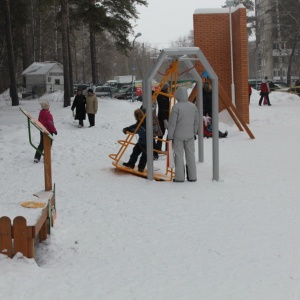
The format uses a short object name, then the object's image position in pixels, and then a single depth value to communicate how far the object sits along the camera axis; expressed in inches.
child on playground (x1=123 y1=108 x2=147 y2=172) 405.7
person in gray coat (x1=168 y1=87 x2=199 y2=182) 369.1
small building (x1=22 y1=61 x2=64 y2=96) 1748.3
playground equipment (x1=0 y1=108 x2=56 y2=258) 202.1
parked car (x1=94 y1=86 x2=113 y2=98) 1460.4
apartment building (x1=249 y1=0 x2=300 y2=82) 2025.1
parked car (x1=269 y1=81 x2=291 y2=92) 1414.9
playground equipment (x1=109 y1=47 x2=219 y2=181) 382.3
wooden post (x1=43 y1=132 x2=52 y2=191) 273.6
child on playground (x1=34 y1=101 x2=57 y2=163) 477.4
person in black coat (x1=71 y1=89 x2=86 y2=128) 717.3
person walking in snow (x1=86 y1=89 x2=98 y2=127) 717.9
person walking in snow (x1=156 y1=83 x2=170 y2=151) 494.6
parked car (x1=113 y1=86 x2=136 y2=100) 1541.2
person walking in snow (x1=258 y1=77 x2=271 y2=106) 1035.9
